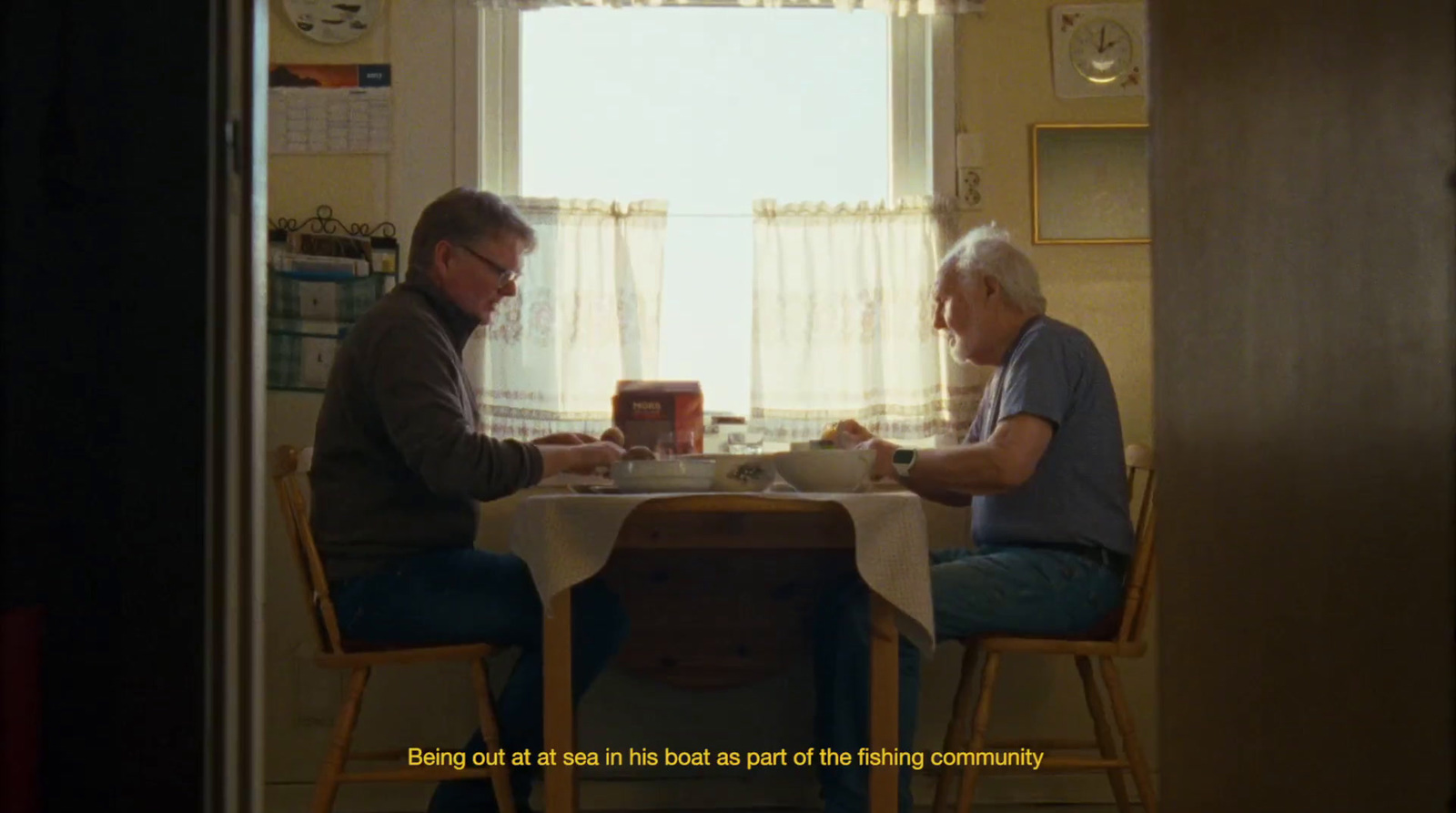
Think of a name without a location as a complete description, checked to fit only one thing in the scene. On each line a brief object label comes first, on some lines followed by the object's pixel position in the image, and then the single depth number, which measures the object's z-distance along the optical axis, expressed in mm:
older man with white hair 2533
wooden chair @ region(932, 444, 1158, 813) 2617
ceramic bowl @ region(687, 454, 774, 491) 2516
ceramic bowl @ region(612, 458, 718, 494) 2463
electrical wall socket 3311
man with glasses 2459
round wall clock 3346
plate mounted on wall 3264
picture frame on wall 3318
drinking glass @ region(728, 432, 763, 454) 3217
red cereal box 3064
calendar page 3248
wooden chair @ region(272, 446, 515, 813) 2486
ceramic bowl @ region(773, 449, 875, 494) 2498
